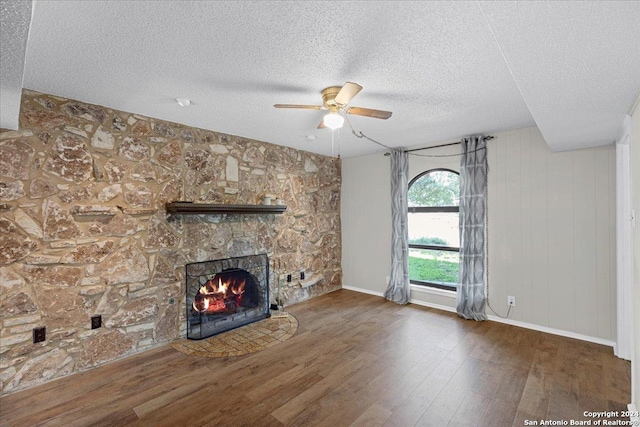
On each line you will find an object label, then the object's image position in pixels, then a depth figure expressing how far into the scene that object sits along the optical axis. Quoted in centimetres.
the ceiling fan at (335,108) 238
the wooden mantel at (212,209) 321
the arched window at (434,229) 443
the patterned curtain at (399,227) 468
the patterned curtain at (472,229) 396
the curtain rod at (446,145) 392
